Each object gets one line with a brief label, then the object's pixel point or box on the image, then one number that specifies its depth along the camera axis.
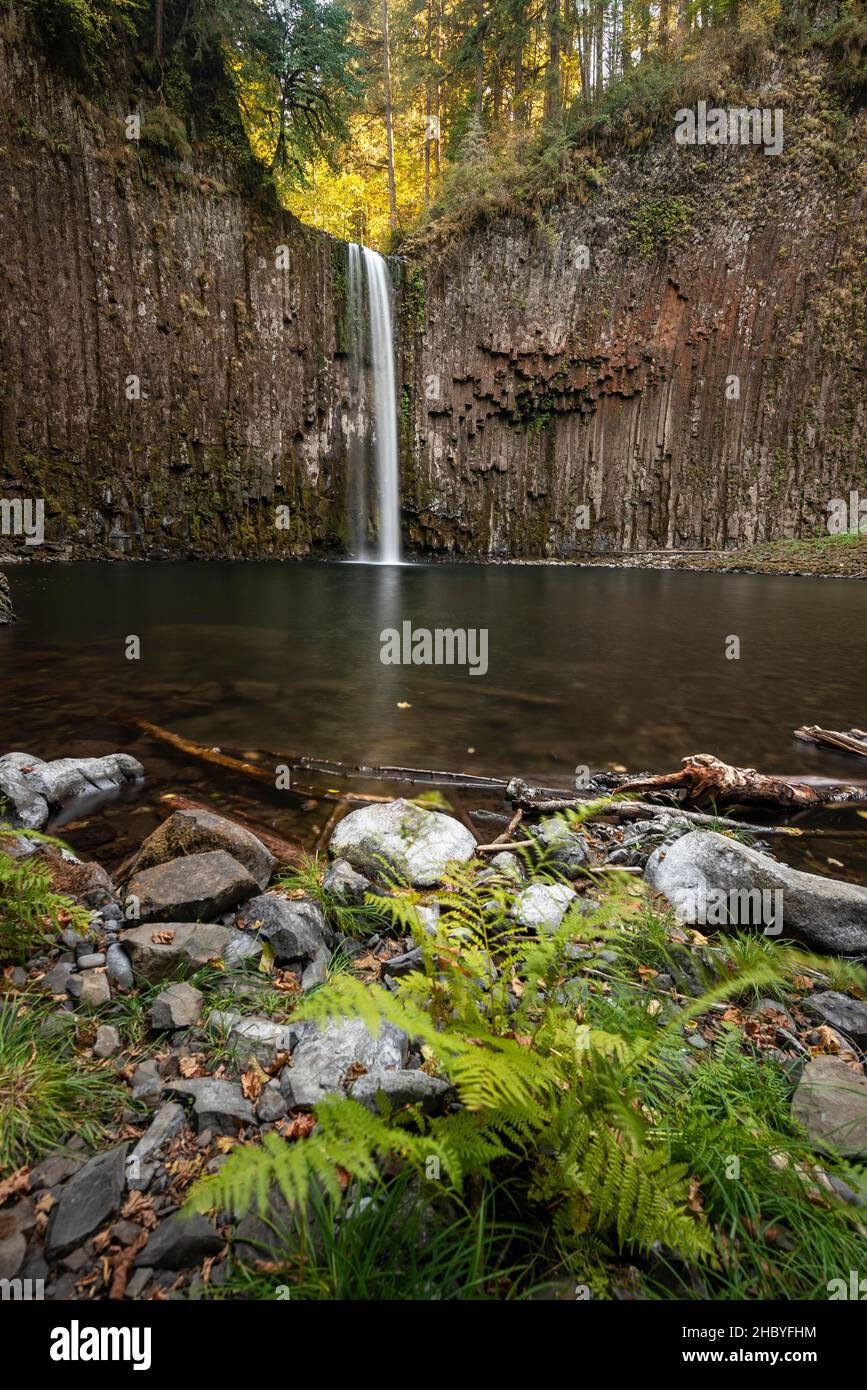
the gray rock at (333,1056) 1.80
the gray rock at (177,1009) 1.99
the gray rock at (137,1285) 1.26
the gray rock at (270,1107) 1.72
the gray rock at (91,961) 2.23
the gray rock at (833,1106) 1.63
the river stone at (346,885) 2.86
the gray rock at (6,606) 9.85
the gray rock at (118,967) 2.18
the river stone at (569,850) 3.25
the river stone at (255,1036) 1.92
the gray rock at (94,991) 2.04
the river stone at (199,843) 3.03
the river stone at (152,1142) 1.49
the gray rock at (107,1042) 1.86
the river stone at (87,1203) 1.33
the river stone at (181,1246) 1.29
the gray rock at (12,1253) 1.27
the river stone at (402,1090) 1.65
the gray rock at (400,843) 3.06
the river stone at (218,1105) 1.65
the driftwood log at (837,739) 5.27
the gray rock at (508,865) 3.02
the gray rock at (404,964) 2.42
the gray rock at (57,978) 2.09
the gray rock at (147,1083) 1.72
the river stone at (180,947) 2.23
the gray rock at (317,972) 2.32
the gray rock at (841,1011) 2.15
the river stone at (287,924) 2.46
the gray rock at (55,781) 3.67
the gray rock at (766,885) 2.71
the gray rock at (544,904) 2.60
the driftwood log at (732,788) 4.21
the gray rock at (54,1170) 1.44
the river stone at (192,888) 2.55
